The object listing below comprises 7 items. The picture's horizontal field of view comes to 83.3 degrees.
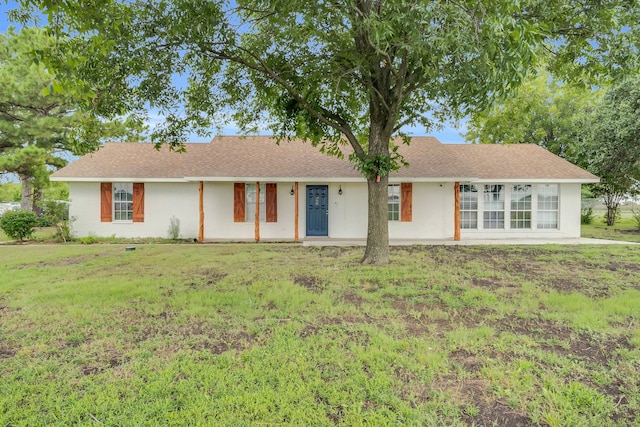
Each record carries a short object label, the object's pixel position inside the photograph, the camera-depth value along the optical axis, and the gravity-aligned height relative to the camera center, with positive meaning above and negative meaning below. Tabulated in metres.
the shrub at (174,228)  13.78 -0.70
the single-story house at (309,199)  13.59 +0.42
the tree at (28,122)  16.58 +4.36
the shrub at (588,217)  22.77 -0.44
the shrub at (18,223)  12.78 -0.48
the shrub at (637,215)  19.14 -0.28
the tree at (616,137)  15.08 +3.22
